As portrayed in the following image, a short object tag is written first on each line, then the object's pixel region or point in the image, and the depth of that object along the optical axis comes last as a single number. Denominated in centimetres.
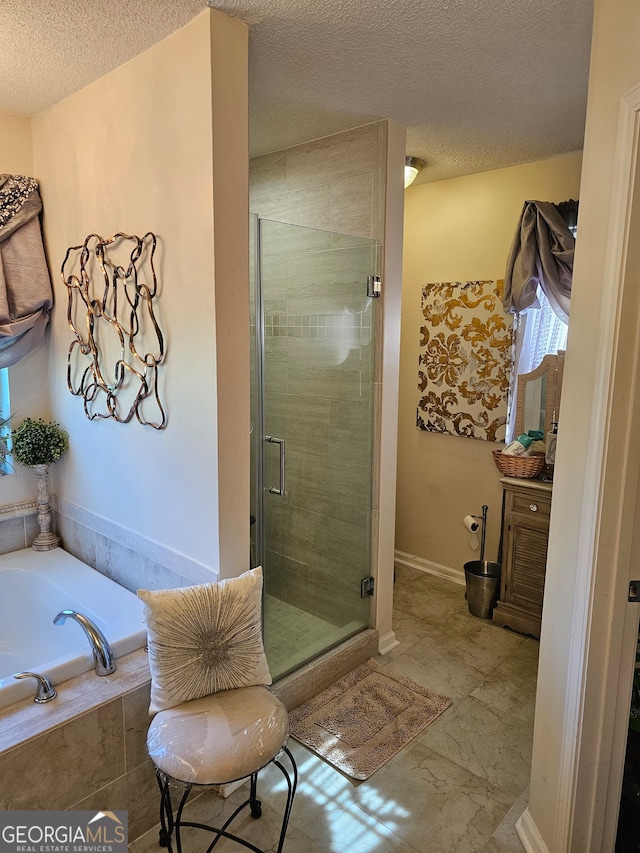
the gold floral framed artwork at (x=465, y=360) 334
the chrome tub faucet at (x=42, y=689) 174
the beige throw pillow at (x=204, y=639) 166
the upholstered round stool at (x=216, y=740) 147
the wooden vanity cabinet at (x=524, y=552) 291
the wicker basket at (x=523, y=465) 296
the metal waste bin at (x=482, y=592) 321
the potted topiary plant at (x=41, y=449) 266
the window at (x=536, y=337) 315
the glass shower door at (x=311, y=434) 238
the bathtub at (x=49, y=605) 227
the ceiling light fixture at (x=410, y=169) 306
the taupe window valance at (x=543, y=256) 292
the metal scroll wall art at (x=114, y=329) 212
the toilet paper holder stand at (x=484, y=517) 347
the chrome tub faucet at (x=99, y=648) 185
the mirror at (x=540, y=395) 306
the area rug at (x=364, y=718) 219
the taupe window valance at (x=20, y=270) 256
